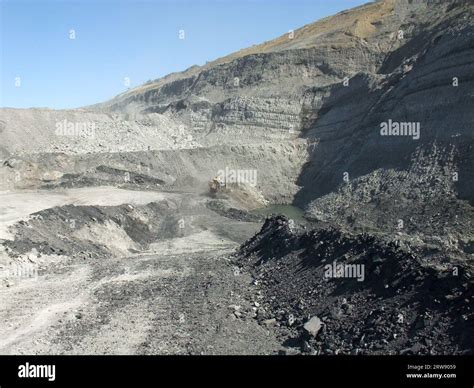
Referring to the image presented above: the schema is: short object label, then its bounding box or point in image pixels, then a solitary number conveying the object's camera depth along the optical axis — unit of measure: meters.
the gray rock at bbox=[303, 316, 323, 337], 11.35
